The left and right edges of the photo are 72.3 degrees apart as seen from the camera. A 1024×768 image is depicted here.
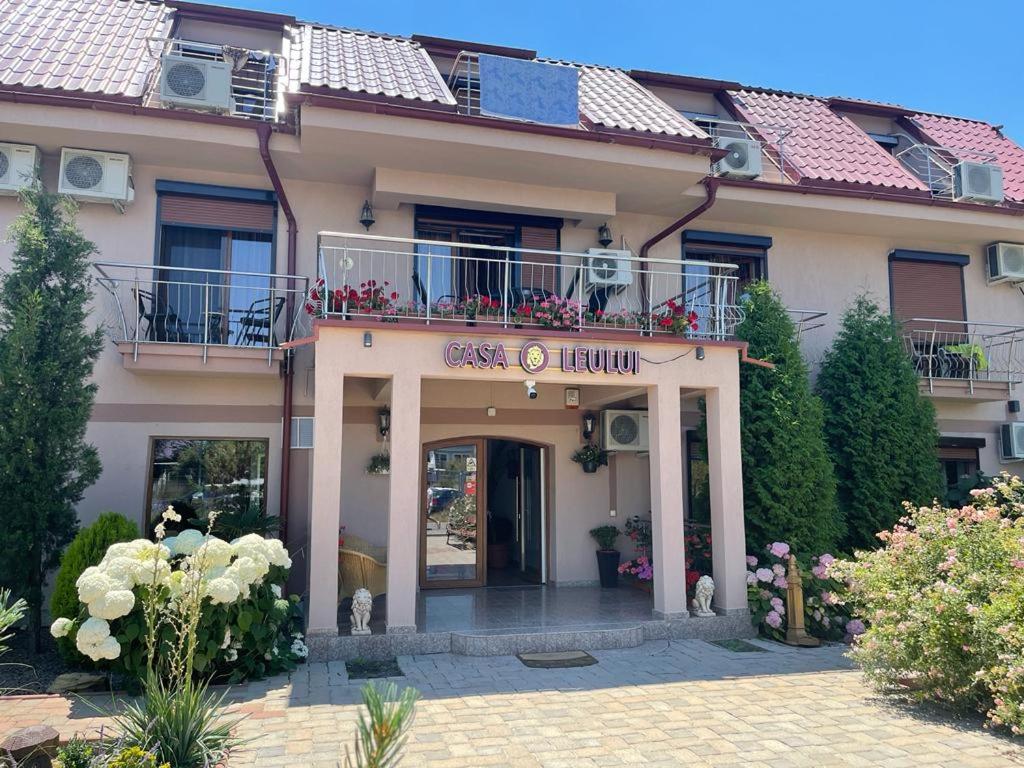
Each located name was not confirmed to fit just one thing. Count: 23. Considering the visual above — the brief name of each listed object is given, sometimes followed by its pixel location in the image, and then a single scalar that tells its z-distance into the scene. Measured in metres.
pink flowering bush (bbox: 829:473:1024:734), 5.51
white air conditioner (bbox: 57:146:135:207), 9.14
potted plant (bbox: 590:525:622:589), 11.01
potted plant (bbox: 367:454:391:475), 10.16
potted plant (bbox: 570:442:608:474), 11.13
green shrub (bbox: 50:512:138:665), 6.85
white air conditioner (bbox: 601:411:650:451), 10.96
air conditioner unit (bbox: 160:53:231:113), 9.13
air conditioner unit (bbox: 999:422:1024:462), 12.47
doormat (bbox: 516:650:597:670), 7.51
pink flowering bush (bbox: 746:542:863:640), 8.78
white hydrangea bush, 6.13
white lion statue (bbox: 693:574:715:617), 8.83
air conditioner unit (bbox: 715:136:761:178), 11.13
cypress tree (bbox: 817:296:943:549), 10.67
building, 8.76
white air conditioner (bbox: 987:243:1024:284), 12.92
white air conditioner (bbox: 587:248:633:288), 10.33
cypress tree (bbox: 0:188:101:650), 7.56
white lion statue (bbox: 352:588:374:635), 7.75
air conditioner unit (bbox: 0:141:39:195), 8.95
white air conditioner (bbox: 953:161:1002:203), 11.98
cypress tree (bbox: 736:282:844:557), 9.49
